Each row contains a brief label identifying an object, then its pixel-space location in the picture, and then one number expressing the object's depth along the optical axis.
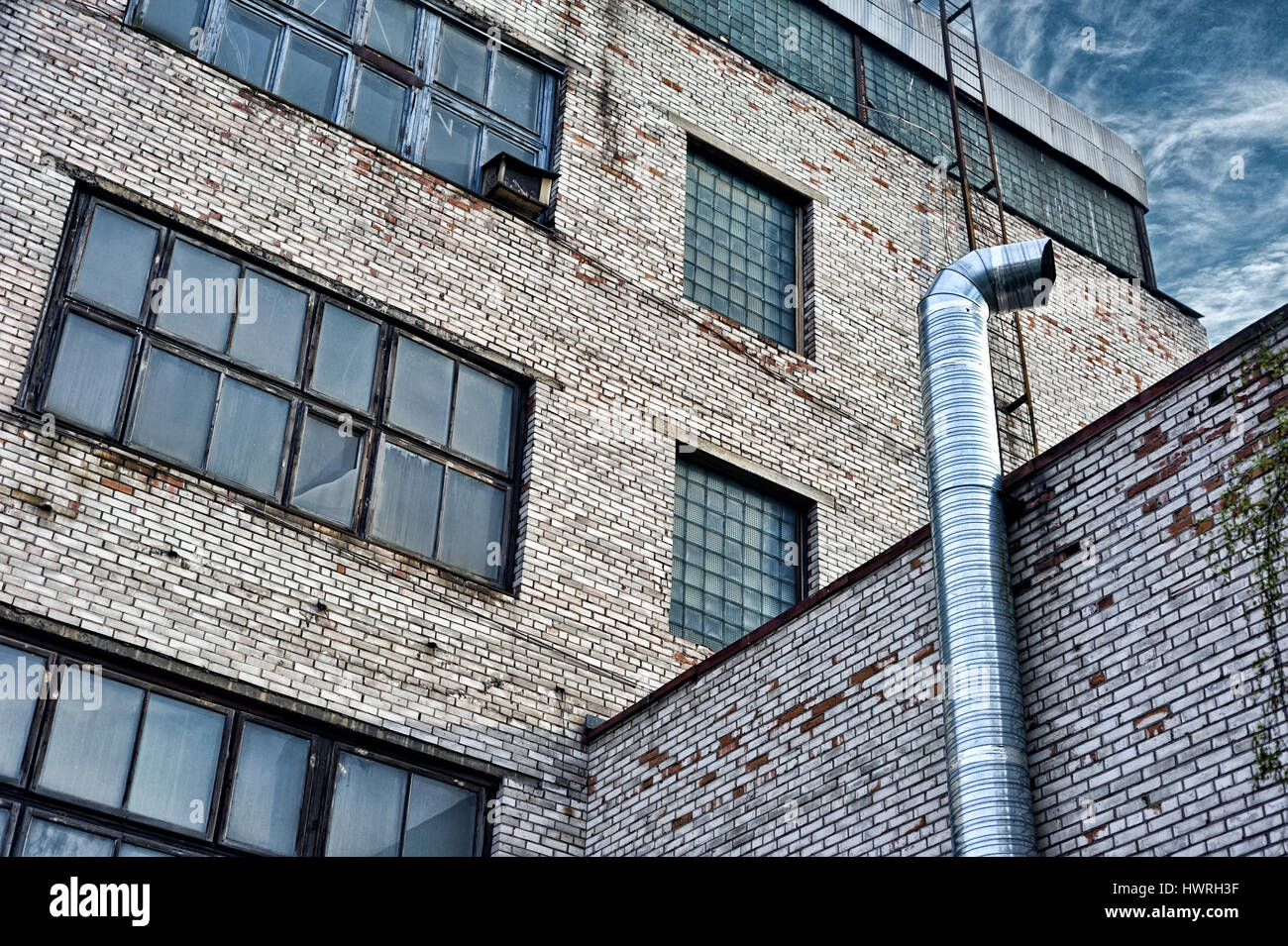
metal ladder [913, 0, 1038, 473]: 16.12
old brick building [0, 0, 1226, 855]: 9.84
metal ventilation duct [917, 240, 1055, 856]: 7.50
